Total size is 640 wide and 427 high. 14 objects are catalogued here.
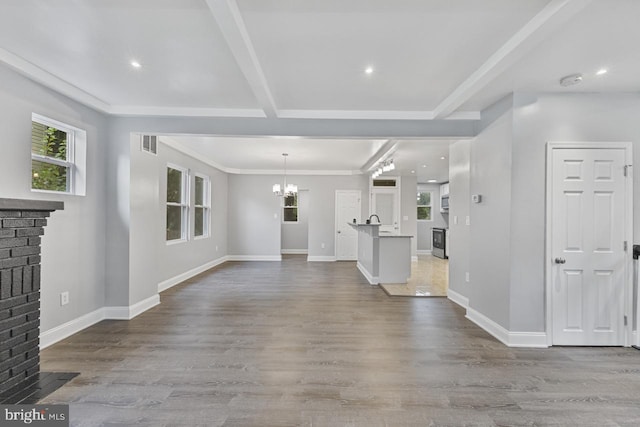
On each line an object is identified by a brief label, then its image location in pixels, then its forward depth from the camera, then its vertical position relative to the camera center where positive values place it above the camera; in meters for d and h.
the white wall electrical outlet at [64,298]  3.46 -0.94
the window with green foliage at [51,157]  3.19 +0.55
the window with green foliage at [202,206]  7.48 +0.14
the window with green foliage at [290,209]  11.41 +0.12
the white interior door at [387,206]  9.69 +0.23
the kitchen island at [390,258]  6.14 -0.84
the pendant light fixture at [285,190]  7.91 +0.56
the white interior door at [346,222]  9.52 -0.29
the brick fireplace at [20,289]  2.34 -0.61
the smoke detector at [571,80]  2.96 +1.26
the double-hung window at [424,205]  11.73 +0.32
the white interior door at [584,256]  3.31 -0.41
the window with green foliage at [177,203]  6.16 +0.17
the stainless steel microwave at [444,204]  10.89 +0.34
